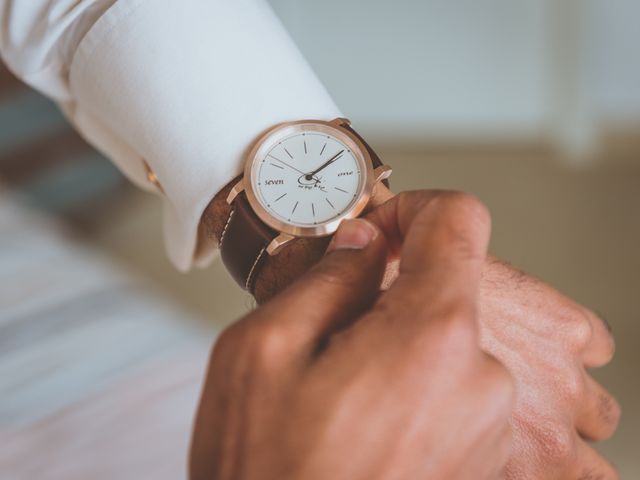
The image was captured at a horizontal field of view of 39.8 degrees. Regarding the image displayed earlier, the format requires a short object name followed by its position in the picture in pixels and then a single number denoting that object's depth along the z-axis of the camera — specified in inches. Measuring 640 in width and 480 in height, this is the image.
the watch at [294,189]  10.7
